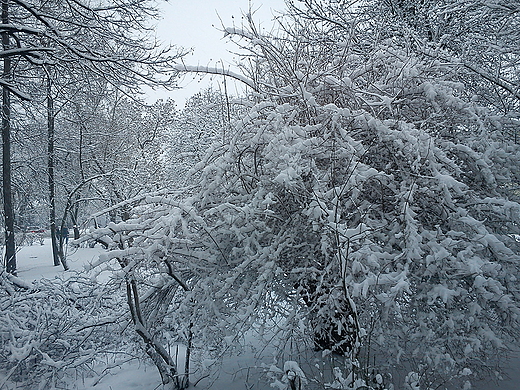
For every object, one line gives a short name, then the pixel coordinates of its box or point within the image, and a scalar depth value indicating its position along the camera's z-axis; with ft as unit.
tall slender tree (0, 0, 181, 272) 20.83
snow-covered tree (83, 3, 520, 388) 8.42
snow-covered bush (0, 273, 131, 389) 13.23
